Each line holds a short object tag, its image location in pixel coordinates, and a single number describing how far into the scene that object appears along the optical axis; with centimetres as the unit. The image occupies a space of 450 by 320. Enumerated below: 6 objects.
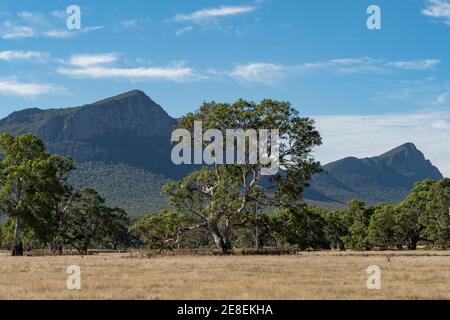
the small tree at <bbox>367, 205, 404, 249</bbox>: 9438
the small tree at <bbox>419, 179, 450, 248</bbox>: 8394
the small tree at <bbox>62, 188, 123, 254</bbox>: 8162
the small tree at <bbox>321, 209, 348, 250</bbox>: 11338
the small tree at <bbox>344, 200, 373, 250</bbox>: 9886
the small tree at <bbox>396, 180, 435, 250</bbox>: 9312
